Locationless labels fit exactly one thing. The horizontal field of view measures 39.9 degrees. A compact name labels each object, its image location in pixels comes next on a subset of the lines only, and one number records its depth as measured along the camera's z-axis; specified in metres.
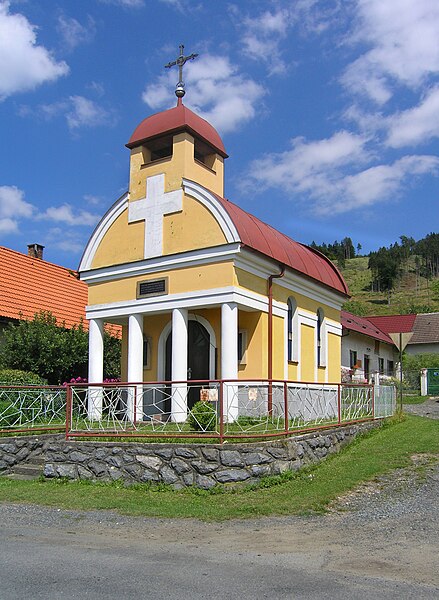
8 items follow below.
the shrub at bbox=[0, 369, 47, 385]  16.62
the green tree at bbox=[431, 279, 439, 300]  91.88
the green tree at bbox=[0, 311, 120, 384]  18.97
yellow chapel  14.53
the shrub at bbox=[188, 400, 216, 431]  11.13
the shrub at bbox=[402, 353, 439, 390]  33.59
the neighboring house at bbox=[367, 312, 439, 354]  45.91
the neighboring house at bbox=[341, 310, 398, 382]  34.22
